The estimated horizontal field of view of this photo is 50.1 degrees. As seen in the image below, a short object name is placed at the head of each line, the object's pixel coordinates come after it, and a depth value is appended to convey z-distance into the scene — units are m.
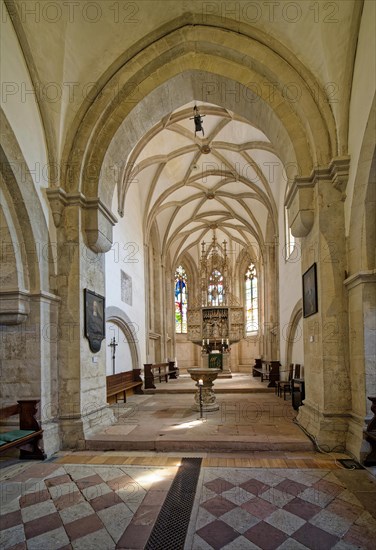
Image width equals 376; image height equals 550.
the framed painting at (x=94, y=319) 6.60
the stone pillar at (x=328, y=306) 5.62
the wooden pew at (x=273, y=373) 12.47
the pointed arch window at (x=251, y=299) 23.92
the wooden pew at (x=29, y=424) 5.42
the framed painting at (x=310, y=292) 6.12
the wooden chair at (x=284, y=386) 10.12
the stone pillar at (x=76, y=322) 6.22
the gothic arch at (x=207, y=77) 6.25
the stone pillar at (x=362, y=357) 5.13
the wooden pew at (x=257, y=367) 17.47
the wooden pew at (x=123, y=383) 9.84
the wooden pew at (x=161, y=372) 12.85
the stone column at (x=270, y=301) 16.33
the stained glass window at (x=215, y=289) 22.17
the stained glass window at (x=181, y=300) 25.48
